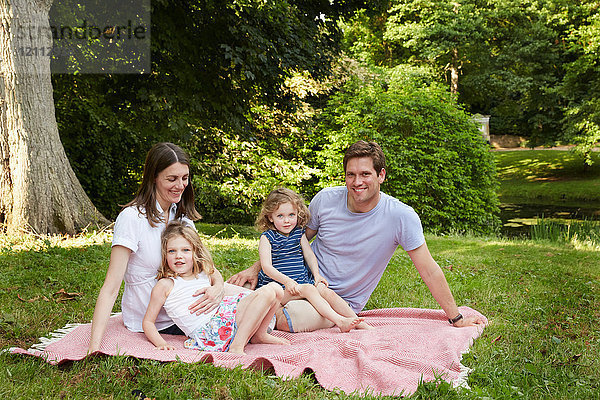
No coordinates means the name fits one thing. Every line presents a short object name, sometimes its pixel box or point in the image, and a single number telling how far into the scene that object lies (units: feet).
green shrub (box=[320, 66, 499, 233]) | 41.47
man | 12.60
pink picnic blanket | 9.84
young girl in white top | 10.78
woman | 10.69
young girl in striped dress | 12.30
